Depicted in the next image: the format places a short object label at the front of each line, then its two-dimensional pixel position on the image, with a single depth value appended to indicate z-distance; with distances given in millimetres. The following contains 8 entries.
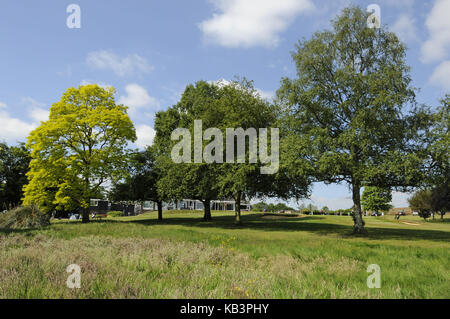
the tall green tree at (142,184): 39094
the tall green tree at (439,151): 20938
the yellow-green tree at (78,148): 28719
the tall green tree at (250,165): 26953
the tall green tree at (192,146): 30609
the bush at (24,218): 21156
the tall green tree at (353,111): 21462
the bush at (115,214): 69525
